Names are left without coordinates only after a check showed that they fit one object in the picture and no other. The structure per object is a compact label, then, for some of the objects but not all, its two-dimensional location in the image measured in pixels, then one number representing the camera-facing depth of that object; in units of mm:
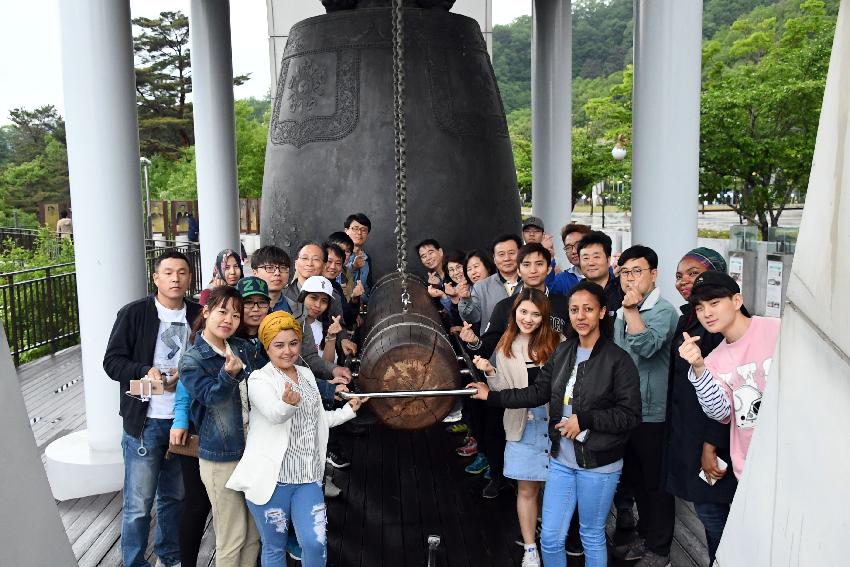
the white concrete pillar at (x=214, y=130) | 8484
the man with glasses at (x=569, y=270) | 5391
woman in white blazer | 3340
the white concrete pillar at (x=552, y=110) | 9258
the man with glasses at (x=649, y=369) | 3959
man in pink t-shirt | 3121
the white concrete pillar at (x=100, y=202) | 5086
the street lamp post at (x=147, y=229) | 20908
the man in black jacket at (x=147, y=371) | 3824
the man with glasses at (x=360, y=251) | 5730
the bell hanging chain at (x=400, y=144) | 4223
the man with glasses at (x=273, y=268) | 4379
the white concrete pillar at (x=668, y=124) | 5480
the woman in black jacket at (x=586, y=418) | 3525
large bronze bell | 5992
